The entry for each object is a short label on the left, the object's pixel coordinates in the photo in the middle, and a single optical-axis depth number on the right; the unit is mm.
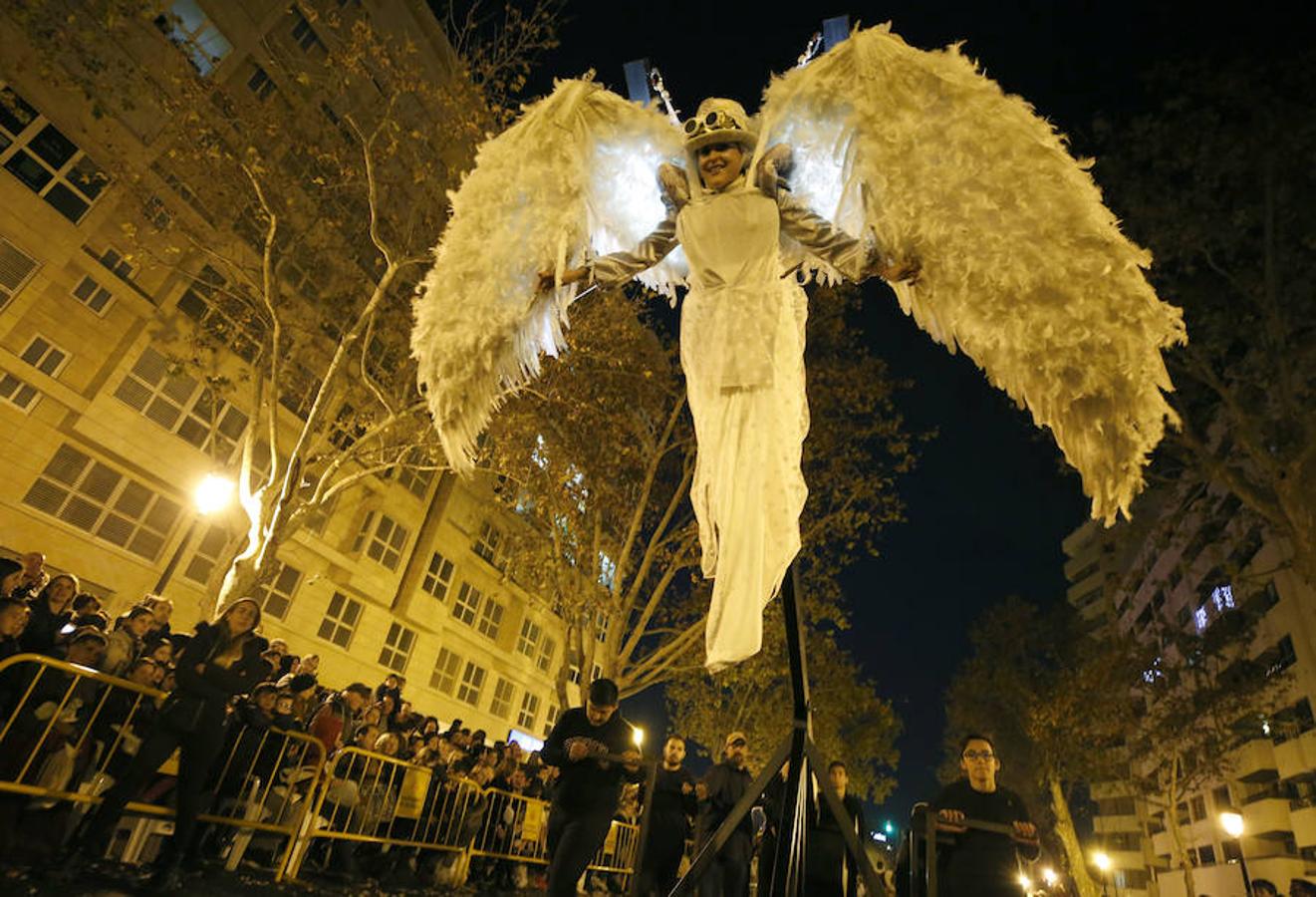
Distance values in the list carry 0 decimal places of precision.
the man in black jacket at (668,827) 6340
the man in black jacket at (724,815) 5898
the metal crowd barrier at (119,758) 4527
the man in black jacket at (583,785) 4457
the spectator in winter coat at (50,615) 5301
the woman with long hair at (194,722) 4418
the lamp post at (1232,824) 16544
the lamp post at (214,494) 11102
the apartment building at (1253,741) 26578
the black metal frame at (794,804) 2260
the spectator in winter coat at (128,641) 6105
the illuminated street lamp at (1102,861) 34688
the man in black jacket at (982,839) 4281
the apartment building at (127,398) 14898
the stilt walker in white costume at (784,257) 2188
